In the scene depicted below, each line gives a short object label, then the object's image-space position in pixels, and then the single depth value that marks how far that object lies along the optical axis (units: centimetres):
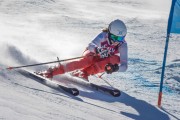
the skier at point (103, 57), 1275
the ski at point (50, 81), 1105
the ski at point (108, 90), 1195
